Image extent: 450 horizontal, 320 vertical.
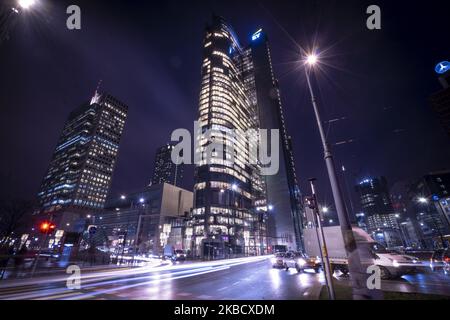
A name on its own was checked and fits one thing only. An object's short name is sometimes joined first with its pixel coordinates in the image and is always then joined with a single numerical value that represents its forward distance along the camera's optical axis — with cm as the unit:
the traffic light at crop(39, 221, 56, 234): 1371
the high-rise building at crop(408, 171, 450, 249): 7857
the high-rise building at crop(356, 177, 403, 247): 14988
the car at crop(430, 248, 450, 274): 1465
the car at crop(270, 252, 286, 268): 2206
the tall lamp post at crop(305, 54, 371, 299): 621
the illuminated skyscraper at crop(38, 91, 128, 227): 14075
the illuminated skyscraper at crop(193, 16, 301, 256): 7625
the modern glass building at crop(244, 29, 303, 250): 11116
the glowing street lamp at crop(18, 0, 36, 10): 1349
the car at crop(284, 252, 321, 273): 1741
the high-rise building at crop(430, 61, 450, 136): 8562
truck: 1234
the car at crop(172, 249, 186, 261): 4221
